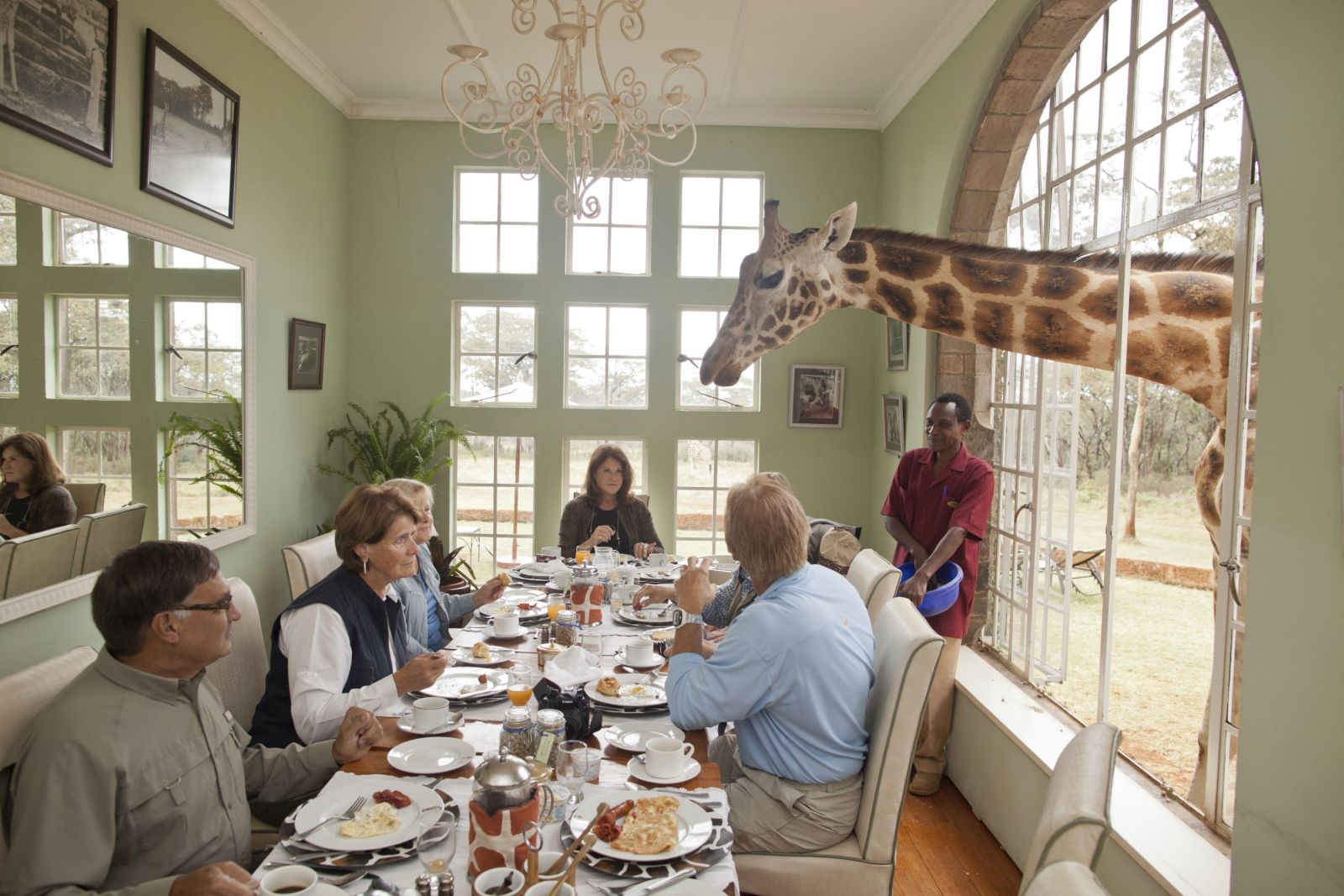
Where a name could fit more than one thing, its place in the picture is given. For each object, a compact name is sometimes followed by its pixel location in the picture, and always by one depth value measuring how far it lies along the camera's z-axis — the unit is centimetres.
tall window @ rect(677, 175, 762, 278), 594
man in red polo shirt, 359
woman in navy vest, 216
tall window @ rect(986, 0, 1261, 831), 237
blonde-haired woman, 295
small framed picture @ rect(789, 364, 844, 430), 589
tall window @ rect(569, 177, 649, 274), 595
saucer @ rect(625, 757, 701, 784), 185
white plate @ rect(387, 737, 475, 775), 186
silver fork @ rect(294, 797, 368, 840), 155
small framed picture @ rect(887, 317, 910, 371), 498
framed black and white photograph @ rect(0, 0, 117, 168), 280
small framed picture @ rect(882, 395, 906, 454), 507
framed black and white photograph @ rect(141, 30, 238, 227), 361
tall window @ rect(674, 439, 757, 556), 601
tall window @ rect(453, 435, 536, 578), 601
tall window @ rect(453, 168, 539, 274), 593
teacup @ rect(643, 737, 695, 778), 187
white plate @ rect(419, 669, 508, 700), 230
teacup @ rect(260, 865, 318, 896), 138
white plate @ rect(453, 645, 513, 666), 264
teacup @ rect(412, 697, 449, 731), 206
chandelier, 288
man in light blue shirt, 200
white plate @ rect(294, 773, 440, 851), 152
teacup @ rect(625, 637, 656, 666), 261
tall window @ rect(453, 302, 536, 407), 600
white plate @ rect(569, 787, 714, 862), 151
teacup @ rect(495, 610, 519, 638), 294
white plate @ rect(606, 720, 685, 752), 203
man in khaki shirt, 145
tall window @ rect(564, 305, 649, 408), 599
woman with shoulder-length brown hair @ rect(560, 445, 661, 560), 465
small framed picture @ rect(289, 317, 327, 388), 504
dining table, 148
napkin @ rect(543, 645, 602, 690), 246
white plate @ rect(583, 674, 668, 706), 227
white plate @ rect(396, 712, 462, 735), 207
